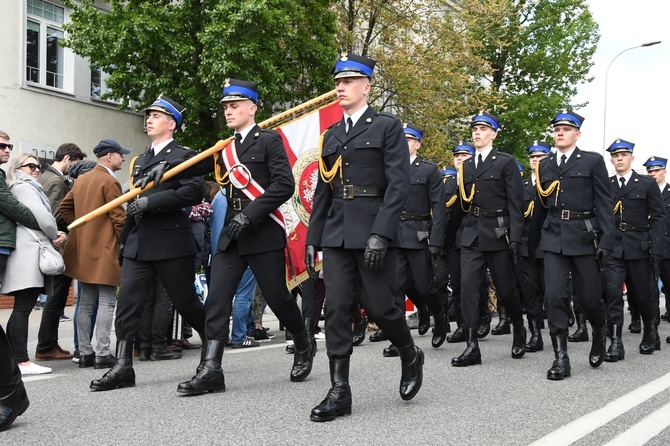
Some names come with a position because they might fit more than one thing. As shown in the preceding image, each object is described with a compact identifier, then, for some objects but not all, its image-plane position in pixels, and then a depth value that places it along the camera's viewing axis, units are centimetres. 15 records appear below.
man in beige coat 729
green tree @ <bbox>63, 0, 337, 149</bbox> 1870
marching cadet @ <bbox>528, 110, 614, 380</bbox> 695
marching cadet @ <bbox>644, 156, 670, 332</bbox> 1047
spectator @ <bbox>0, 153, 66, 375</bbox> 682
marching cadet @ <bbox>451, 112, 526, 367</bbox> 740
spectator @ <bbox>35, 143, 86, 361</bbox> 775
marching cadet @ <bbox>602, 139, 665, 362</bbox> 873
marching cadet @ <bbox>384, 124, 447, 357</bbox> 811
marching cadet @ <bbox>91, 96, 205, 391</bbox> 605
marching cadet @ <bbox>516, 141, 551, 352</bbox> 879
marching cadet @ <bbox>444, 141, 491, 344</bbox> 938
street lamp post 3330
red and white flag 898
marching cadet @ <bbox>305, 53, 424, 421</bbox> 509
